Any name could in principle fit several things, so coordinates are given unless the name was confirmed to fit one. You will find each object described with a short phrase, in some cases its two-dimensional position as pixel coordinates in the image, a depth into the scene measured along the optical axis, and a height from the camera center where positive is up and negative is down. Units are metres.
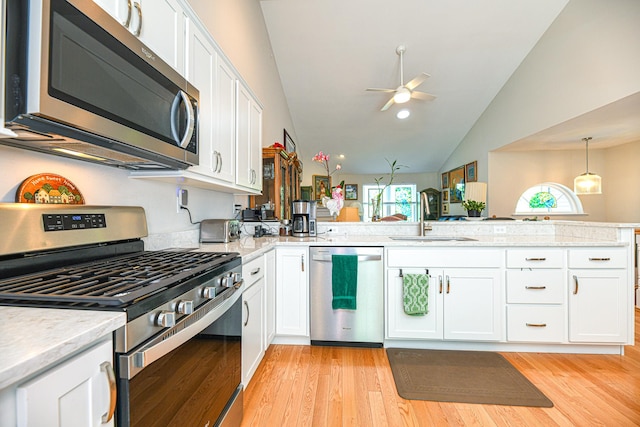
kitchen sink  2.86 -0.20
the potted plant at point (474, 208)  3.51 +0.11
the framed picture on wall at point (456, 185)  6.71 +0.77
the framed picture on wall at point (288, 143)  5.03 +1.32
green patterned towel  2.36 -0.60
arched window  5.75 +0.32
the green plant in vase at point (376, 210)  3.30 +0.08
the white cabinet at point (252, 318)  1.68 -0.62
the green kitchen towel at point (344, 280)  2.42 -0.50
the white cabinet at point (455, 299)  2.36 -0.64
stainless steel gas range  0.74 -0.22
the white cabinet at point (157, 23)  1.06 +0.77
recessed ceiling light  5.30 +1.85
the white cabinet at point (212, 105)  1.60 +0.69
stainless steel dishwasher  2.46 -0.71
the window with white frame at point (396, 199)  8.72 +0.54
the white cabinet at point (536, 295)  2.32 -0.60
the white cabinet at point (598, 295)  2.29 -0.59
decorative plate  1.00 +0.09
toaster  2.16 -0.10
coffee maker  2.95 -0.02
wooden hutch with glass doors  3.18 +0.37
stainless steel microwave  0.72 +0.38
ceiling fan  3.99 +1.67
